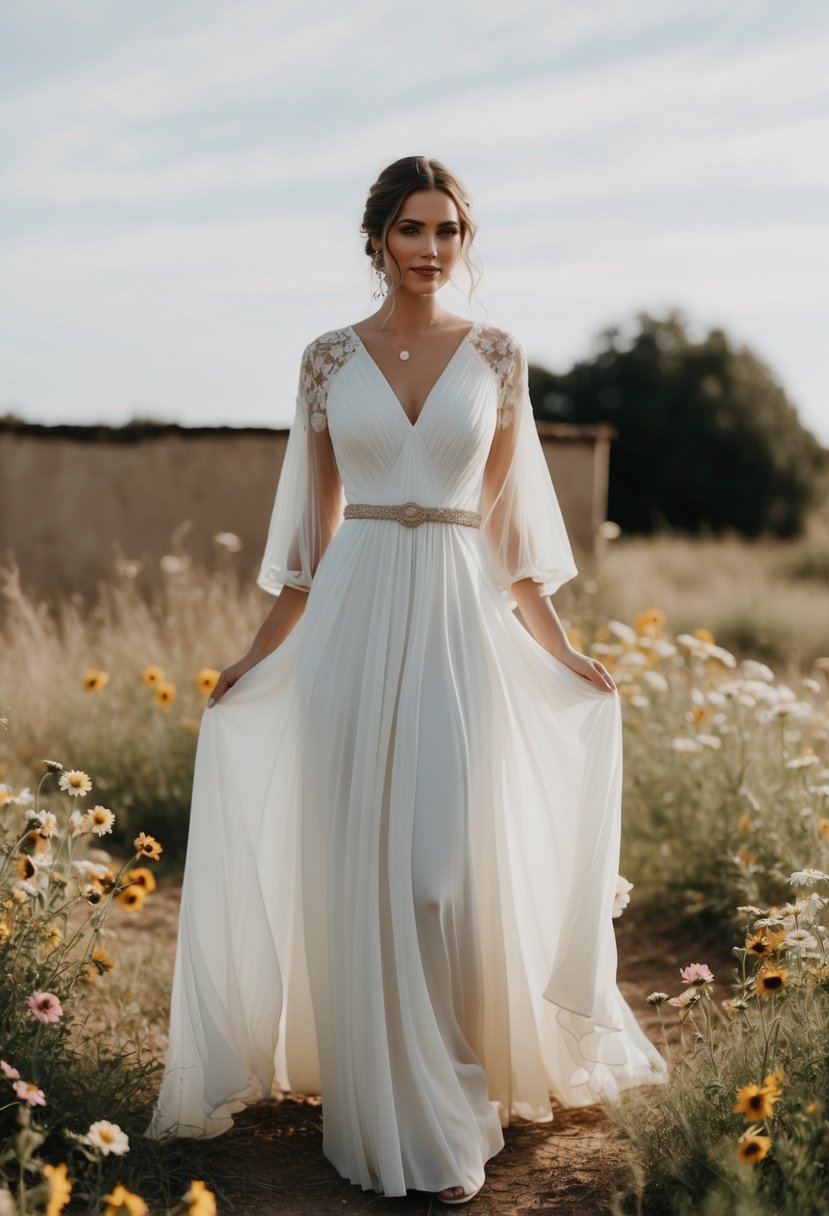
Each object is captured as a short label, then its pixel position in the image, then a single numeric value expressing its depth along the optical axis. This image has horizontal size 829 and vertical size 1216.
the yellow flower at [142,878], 3.60
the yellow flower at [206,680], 5.10
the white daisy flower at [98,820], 3.39
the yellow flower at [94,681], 5.28
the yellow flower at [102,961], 3.38
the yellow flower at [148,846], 3.32
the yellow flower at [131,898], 3.52
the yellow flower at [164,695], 5.21
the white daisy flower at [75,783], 3.37
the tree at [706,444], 28.73
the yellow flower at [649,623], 6.10
